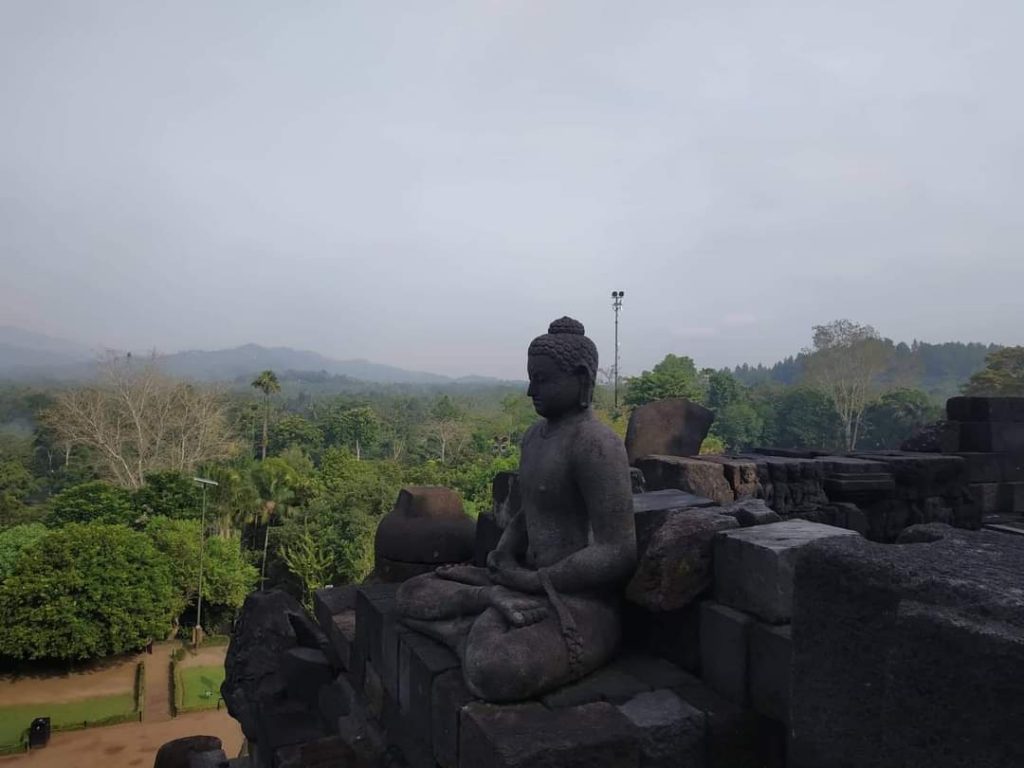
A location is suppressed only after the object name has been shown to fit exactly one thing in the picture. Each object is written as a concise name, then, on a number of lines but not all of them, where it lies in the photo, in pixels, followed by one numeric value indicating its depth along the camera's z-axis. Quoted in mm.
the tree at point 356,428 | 59031
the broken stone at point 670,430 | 8117
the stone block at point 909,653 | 1284
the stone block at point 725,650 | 2396
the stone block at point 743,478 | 6273
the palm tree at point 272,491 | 30375
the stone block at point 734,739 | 2297
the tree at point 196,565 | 22203
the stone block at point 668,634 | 2686
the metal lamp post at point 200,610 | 21797
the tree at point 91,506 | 24125
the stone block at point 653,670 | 2590
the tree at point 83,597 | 17766
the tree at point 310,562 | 25672
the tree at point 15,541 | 19828
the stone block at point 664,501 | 3109
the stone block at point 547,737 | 2027
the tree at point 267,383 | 47462
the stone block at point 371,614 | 3492
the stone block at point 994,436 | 8875
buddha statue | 2408
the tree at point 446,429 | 50312
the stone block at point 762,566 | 2295
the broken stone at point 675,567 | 2627
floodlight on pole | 38500
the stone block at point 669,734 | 2217
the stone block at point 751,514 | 2816
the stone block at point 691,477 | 6133
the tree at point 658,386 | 37438
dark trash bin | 14773
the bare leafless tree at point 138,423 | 32719
